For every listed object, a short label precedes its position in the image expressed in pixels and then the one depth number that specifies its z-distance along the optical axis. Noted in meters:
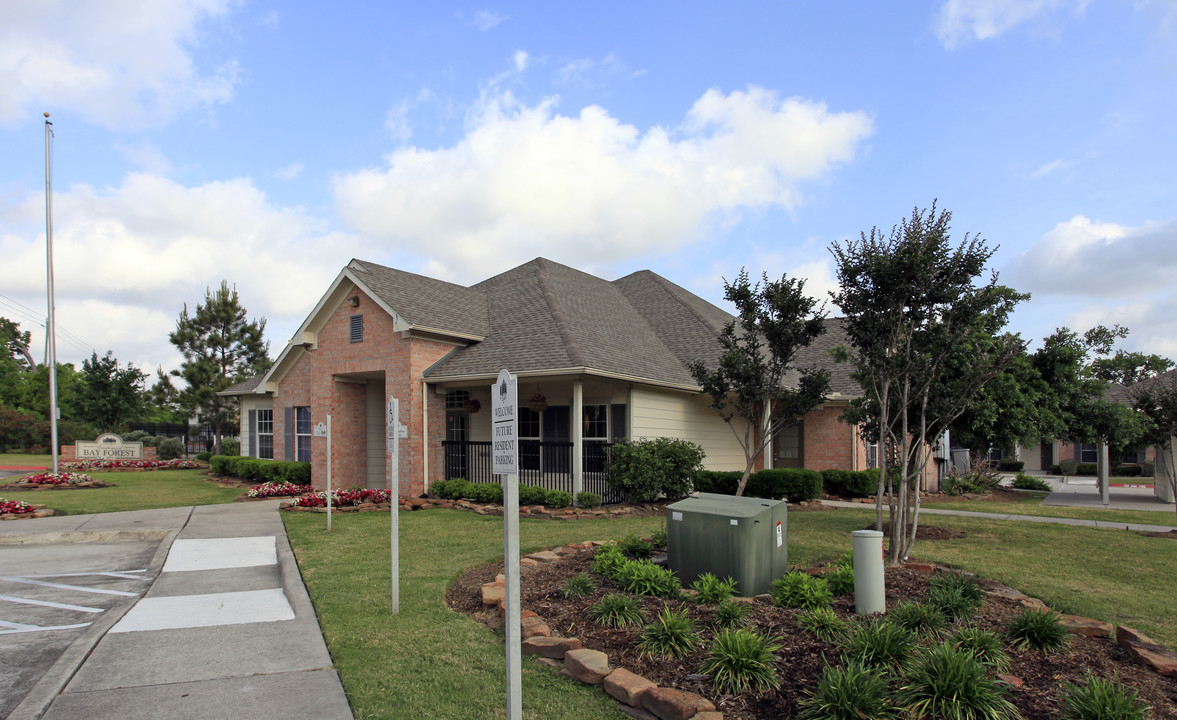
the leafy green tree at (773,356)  12.84
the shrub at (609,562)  7.27
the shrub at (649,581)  6.57
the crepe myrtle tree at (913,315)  8.45
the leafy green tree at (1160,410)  12.86
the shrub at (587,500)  14.66
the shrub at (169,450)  35.09
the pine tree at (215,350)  34.59
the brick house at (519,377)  15.88
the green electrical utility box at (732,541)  6.80
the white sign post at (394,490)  6.54
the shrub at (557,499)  14.50
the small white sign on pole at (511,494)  3.55
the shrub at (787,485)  15.97
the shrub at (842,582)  6.64
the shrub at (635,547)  8.45
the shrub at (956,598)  5.74
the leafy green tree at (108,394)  41.88
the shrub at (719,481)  16.22
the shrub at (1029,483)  24.39
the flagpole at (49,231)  21.58
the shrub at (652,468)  14.95
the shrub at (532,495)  14.70
